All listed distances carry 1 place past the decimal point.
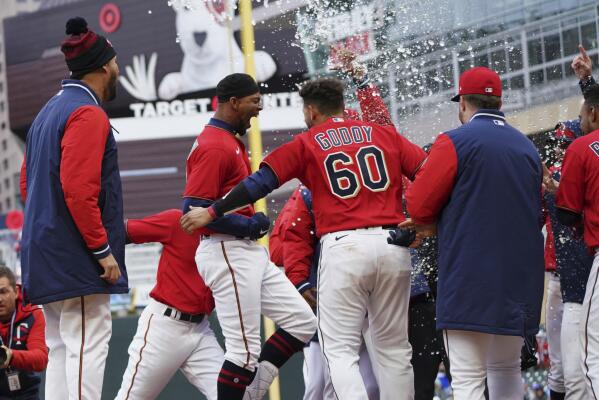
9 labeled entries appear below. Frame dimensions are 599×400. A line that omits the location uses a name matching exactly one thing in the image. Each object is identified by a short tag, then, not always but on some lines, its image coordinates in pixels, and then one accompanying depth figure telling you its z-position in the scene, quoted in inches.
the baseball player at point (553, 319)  510.9
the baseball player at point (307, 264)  482.9
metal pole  626.8
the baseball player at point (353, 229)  396.2
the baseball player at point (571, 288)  461.7
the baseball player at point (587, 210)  402.6
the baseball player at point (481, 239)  364.8
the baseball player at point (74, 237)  368.2
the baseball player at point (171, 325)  455.2
